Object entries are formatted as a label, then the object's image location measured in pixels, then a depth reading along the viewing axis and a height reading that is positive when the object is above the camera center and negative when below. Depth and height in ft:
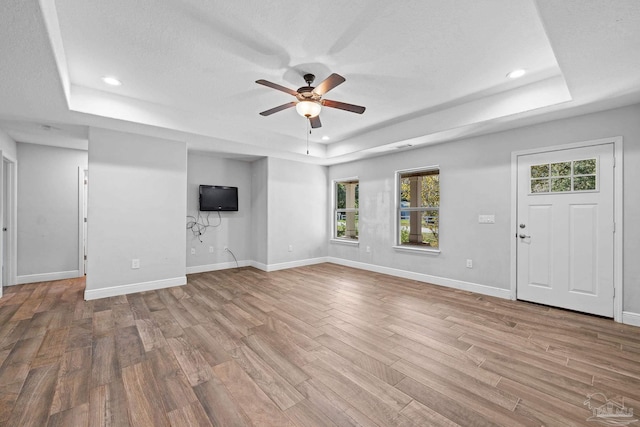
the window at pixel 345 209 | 21.45 +0.24
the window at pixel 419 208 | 16.15 +0.33
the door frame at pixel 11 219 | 14.06 -0.40
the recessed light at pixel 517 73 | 9.11 +4.88
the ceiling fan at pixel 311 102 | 9.06 +4.03
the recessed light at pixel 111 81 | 9.81 +4.89
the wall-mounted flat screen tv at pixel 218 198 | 17.65 +0.99
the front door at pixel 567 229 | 10.27 -0.60
